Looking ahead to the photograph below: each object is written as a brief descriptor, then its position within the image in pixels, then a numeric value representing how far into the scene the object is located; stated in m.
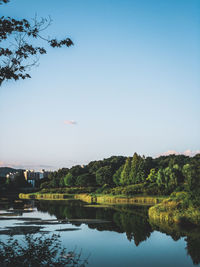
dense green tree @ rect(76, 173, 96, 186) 109.94
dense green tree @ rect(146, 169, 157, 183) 82.06
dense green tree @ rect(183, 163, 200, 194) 29.80
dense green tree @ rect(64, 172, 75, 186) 114.83
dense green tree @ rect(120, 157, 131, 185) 90.91
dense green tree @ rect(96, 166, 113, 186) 107.68
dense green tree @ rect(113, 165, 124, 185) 101.94
